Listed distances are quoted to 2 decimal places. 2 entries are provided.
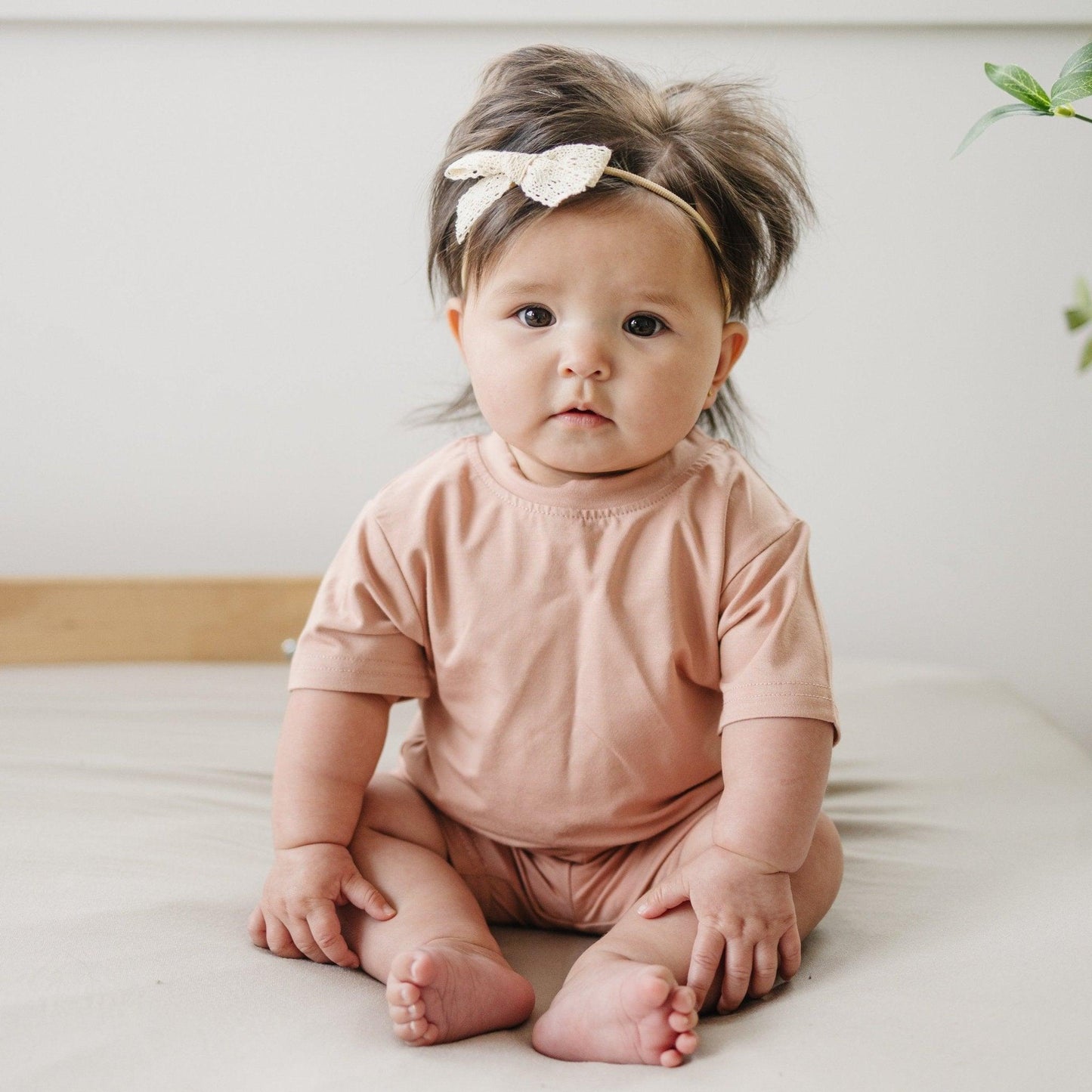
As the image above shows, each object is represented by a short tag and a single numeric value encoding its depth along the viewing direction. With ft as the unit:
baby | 2.53
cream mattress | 2.06
